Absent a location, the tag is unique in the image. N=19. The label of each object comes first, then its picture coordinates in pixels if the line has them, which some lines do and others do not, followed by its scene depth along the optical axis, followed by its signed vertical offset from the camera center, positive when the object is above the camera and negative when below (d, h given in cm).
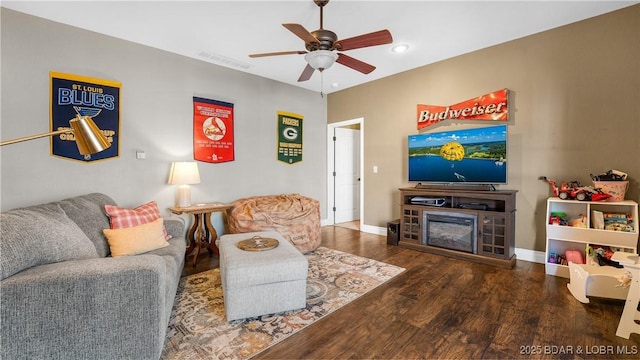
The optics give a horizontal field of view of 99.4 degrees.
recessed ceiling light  336 +161
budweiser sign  337 +88
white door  558 +4
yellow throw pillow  220 -53
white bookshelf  248 -56
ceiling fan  221 +113
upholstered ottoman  197 -79
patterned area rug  172 -107
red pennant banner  376 +65
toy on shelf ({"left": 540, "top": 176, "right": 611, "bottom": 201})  261 -16
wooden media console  314 -60
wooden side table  326 -63
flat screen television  330 +26
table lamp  333 -1
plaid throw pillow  238 -37
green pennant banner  470 +69
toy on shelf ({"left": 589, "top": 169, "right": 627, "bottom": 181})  257 +0
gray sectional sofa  120 -58
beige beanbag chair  346 -56
